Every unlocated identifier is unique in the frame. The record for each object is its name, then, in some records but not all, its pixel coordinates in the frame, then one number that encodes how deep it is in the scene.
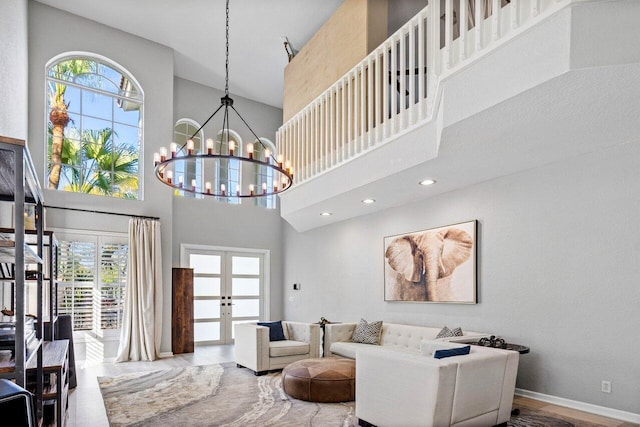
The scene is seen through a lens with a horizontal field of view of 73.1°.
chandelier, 8.80
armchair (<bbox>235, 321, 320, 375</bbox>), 5.95
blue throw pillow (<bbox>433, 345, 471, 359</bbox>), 3.59
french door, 8.79
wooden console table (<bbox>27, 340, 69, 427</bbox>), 3.41
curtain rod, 6.82
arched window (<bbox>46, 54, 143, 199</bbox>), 7.13
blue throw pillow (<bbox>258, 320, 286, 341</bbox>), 6.46
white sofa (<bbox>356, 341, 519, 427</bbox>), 3.31
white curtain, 7.14
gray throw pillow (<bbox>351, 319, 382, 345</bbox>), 6.42
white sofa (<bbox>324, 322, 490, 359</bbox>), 5.82
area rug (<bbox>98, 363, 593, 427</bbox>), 4.02
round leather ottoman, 4.60
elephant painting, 5.53
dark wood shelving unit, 2.03
